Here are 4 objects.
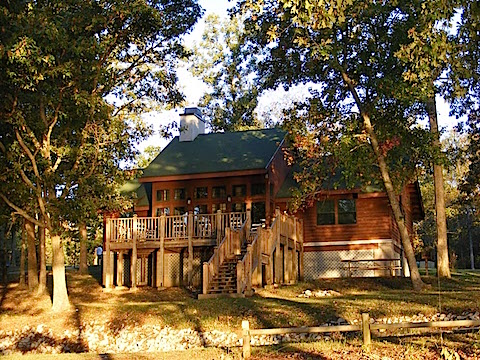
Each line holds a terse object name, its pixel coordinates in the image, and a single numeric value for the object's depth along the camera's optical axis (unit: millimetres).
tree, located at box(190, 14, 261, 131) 46844
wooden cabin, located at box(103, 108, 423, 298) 24828
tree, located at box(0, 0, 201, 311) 19109
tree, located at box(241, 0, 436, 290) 21078
